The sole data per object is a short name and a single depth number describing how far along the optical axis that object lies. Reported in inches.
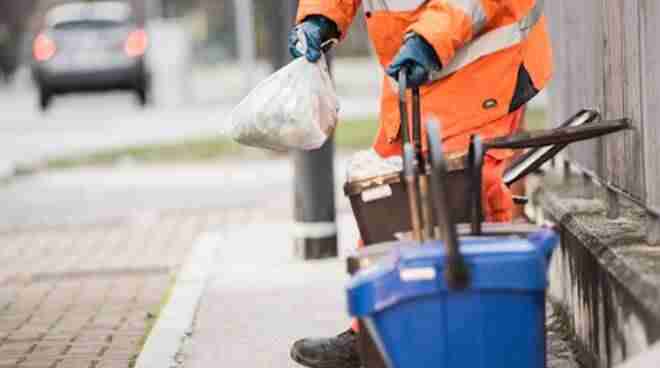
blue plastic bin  310.8
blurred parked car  2013.4
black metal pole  614.1
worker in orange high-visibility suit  382.9
